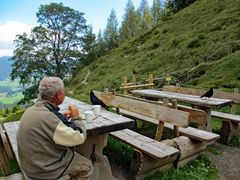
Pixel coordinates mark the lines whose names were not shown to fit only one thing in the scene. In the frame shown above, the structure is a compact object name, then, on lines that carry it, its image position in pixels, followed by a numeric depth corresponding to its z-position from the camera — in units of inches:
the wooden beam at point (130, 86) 477.4
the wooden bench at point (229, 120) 208.8
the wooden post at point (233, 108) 242.8
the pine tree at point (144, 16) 1710.1
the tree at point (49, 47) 1043.3
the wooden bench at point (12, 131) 142.8
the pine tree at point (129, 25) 1626.7
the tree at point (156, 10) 1849.2
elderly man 90.0
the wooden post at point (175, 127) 166.8
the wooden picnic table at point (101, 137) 122.9
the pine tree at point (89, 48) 1161.4
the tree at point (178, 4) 1114.7
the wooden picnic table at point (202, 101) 197.0
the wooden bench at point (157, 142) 141.0
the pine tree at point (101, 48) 1262.2
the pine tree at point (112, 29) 1554.4
